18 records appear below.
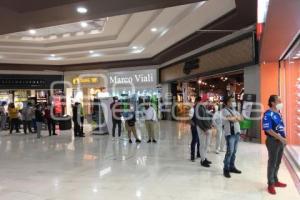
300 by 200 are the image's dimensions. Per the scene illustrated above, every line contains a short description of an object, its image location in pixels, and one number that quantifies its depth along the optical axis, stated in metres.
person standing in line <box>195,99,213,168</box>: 6.07
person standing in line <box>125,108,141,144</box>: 9.69
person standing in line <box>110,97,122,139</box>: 10.73
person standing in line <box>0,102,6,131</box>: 14.85
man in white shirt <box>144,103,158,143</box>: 9.27
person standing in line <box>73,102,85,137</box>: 11.55
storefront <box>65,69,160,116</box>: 17.33
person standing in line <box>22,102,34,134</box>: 13.02
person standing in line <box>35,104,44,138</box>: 11.48
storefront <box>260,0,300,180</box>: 5.59
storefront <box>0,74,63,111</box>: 17.56
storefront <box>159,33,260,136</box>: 8.96
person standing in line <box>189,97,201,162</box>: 6.31
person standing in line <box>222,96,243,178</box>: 5.15
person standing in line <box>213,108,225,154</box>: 7.31
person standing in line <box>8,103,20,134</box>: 13.62
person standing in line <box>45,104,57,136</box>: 12.24
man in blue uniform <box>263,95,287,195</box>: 4.33
